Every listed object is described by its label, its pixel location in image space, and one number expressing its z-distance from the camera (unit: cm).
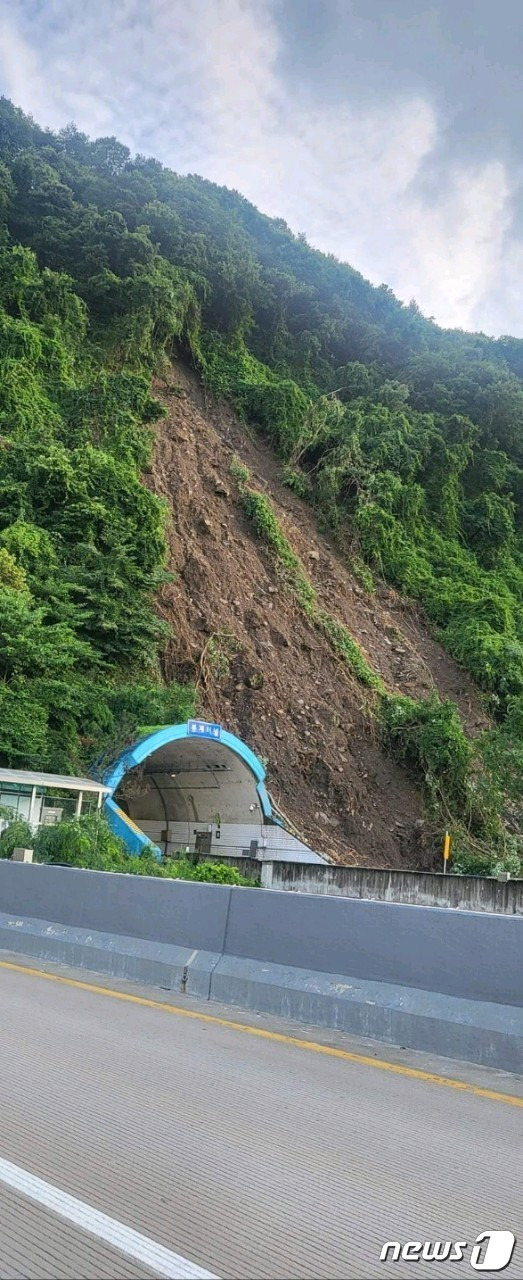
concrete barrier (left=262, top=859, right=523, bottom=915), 2052
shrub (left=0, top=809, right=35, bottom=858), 1497
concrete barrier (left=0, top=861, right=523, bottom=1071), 691
